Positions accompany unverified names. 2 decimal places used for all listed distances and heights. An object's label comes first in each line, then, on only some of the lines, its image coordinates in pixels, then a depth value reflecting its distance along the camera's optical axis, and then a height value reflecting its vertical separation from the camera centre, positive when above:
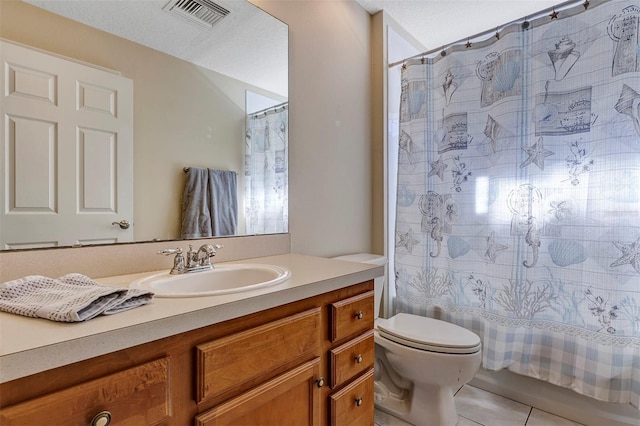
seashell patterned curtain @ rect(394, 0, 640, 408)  1.41 +0.07
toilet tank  1.79 -0.30
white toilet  1.43 -0.75
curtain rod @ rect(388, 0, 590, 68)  1.53 +1.01
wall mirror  0.91 +0.49
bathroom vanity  0.51 -0.32
